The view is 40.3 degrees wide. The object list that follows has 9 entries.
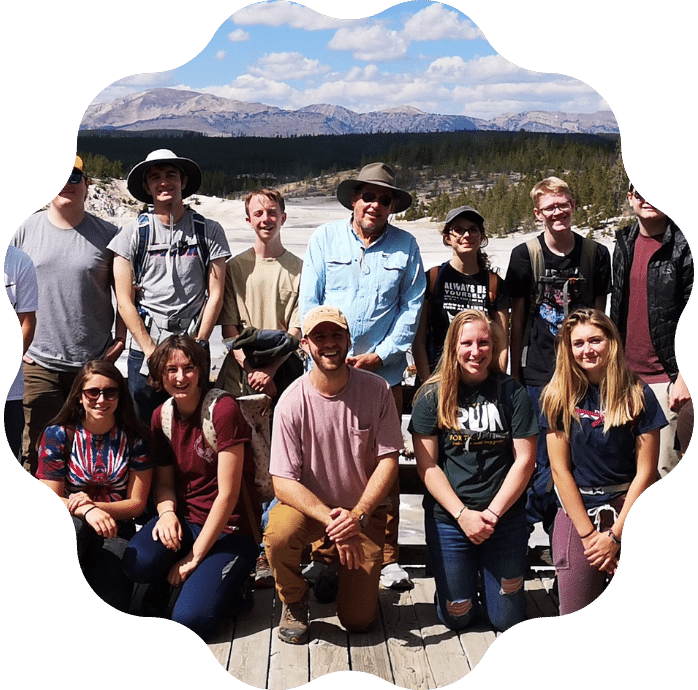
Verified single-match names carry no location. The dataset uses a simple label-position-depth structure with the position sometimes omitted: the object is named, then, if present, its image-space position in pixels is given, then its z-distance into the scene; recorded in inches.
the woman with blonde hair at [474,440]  162.1
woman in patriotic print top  164.6
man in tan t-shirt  172.1
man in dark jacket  172.7
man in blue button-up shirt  168.1
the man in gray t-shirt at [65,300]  171.5
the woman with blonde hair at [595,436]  163.9
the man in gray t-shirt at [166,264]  170.6
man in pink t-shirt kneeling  159.2
